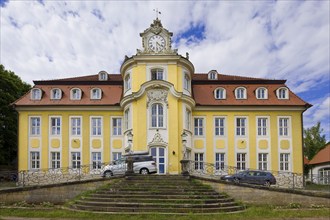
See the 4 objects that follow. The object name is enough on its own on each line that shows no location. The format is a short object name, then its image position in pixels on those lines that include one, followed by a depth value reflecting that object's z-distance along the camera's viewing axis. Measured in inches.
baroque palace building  1241.4
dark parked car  1028.5
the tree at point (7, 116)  1529.3
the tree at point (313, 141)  1994.3
